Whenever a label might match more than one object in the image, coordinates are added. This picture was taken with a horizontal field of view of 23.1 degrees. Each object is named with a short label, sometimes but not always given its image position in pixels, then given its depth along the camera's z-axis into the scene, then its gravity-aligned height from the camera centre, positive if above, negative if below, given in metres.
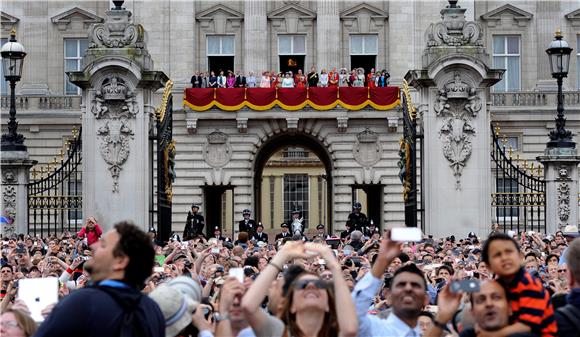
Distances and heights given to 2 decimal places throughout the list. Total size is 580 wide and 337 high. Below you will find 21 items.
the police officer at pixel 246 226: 35.12 -0.88
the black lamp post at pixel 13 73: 31.20 +2.64
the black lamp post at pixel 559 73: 31.09 +2.55
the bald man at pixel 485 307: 7.75 -0.66
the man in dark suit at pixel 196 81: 51.34 +3.99
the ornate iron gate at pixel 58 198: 30.17 -0.15
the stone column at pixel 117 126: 27.50 +1.27
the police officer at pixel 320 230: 37.65 -1.07
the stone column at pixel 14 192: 30.20 -0.01
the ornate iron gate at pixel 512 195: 30.53 -0.17
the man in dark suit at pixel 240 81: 50.91 +3.94
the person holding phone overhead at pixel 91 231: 23.11 -0.67
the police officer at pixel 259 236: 32.05 -1.05
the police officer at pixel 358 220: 36.66 -0.80
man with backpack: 7.11 -0.55
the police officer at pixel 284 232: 33.08 -1.04
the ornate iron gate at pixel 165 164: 28.16 +0.54
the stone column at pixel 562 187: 30.91 +0.04
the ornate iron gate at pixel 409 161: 28.78 +0.60
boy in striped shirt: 7.79 -0.58
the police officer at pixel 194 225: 33.28 -0.82
